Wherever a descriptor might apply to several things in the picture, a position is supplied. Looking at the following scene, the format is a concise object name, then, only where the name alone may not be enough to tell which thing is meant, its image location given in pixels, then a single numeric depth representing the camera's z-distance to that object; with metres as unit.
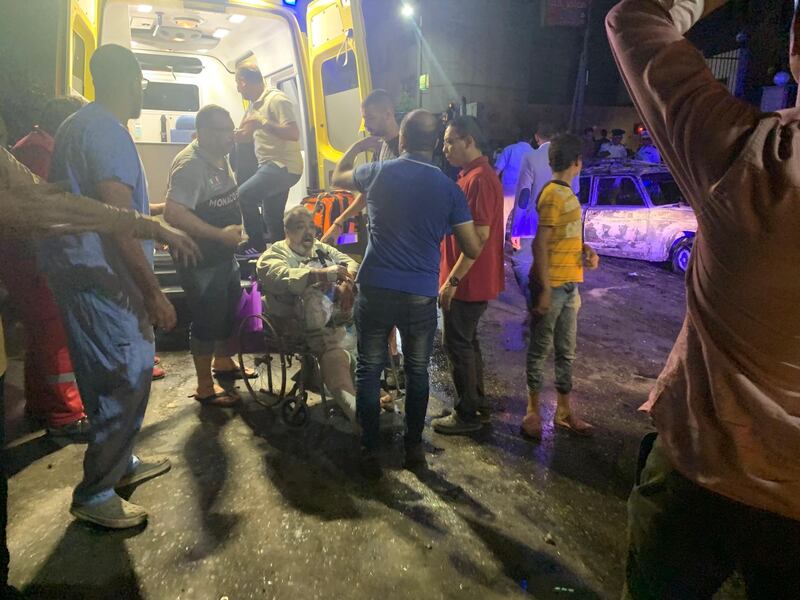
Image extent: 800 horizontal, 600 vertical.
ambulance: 4.69
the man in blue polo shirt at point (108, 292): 2.31
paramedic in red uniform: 3.31
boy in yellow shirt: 3.29
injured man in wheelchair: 3.51
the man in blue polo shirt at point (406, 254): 2.84
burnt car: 9.10
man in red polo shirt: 3.36
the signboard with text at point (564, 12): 19.77
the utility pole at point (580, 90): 18.91
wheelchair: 3.59
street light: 20.20
